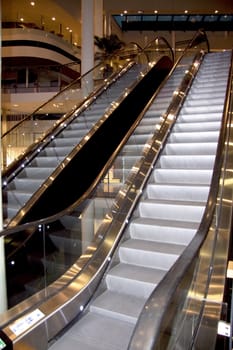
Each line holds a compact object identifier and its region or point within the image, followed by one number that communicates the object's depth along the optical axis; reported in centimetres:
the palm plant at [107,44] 1359
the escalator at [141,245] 225
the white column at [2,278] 298
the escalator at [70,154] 520
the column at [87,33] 1206
